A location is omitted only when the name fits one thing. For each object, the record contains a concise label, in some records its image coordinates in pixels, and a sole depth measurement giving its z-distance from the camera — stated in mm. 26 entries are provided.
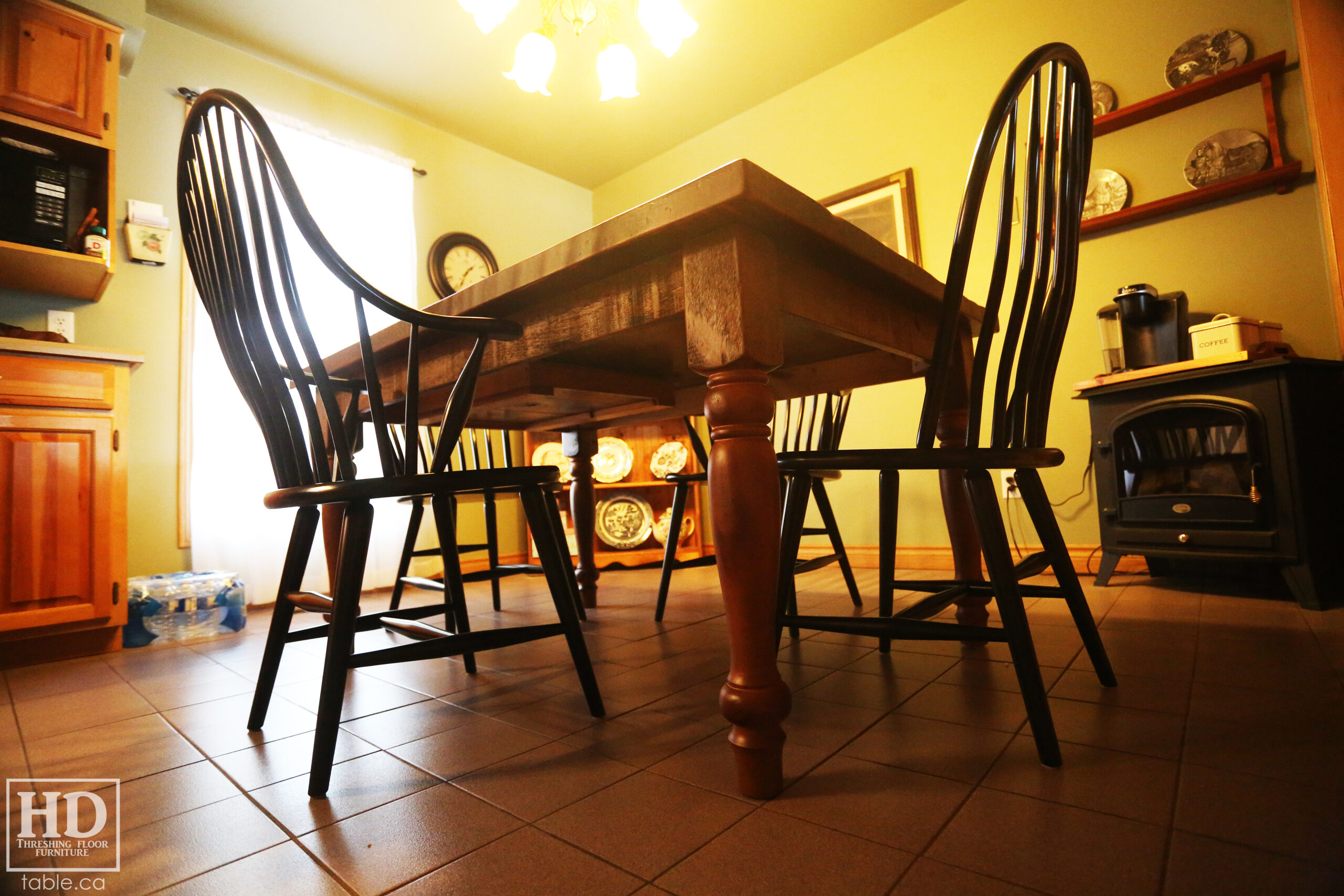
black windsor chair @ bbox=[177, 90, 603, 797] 946
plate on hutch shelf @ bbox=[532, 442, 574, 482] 3740
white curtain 2795
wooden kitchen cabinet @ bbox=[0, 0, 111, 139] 2195
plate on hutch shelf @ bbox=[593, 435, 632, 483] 3635
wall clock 3801
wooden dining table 820
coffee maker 2262
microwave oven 2221
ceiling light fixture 2133
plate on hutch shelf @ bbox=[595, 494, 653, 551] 3604
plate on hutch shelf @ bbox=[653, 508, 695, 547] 3719
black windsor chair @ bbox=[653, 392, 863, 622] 1983
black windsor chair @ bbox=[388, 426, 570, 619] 1831
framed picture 3234
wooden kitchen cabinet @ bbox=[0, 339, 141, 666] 1956
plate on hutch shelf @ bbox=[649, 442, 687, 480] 3742
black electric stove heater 1881
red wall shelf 2279
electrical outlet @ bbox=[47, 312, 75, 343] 2506
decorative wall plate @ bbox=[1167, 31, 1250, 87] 2400
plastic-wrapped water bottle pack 2215
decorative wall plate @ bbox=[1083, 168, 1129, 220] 2633
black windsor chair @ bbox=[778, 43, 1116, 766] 919
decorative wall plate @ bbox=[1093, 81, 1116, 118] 2662
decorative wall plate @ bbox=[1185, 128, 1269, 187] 2344
